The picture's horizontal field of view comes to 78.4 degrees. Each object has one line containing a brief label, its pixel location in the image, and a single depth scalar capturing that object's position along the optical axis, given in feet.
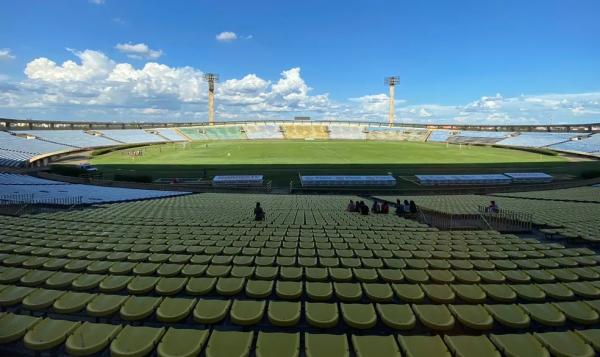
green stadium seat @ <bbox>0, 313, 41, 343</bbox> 17.75
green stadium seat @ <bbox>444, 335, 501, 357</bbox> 16.46
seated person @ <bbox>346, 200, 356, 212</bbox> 74.02
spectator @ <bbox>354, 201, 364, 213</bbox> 71.66
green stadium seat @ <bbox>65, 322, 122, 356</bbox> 16.71
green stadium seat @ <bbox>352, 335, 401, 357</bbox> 16.43
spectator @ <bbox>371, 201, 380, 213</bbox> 72.84
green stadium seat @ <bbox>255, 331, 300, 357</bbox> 16.33
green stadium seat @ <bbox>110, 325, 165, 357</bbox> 16.43
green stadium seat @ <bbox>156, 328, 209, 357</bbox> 16.37
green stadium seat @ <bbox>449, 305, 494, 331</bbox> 19.56
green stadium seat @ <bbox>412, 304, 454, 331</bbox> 19.49
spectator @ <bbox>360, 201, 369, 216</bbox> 68.72
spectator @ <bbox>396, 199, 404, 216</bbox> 70.03
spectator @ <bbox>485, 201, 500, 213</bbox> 66.40
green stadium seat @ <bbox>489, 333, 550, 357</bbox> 16.57
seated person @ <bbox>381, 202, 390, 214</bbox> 71.97
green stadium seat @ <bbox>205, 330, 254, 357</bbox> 16.12
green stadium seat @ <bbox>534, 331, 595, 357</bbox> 16.63
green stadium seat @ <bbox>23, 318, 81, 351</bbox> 17.10
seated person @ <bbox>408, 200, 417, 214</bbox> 68.95
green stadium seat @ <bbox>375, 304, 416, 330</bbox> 19.47
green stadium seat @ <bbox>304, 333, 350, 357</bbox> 16.37
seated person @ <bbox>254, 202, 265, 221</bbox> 56.34
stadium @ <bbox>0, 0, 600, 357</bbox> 17.52
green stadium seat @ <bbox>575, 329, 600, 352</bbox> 17.39
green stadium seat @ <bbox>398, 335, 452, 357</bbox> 16.46
